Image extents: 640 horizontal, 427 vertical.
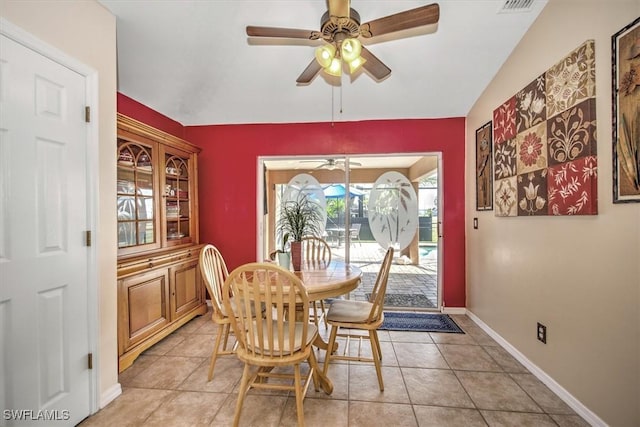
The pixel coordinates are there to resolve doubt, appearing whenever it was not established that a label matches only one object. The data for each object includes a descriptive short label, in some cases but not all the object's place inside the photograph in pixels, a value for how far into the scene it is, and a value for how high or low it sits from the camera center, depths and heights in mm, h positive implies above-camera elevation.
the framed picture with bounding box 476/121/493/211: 2898 +454
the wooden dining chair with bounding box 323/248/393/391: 2014 -788
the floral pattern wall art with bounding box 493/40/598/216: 1684 +483
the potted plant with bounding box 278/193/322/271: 3736 +27
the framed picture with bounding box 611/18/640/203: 1392 +502
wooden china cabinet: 2369 -238
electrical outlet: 2082 -912
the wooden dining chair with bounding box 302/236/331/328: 3017 -402
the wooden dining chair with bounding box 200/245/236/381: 2125 -563
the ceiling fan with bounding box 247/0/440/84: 1584 +1114
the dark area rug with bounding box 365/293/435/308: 3664 -1185
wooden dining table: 1854 -483
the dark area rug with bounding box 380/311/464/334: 3039 -1257
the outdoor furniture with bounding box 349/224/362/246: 3771 -246
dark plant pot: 2385 -354
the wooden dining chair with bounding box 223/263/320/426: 1500 -701
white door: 1373 -140
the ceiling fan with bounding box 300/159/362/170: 3746 +655
